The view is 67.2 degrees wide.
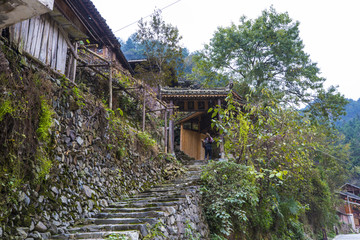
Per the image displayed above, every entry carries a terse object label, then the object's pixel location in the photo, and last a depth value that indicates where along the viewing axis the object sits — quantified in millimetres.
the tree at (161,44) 18594
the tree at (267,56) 20734
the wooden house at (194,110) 13531
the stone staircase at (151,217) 4398
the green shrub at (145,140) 8320
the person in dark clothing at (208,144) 13648
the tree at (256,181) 7643
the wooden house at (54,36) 5020
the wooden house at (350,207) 28353
